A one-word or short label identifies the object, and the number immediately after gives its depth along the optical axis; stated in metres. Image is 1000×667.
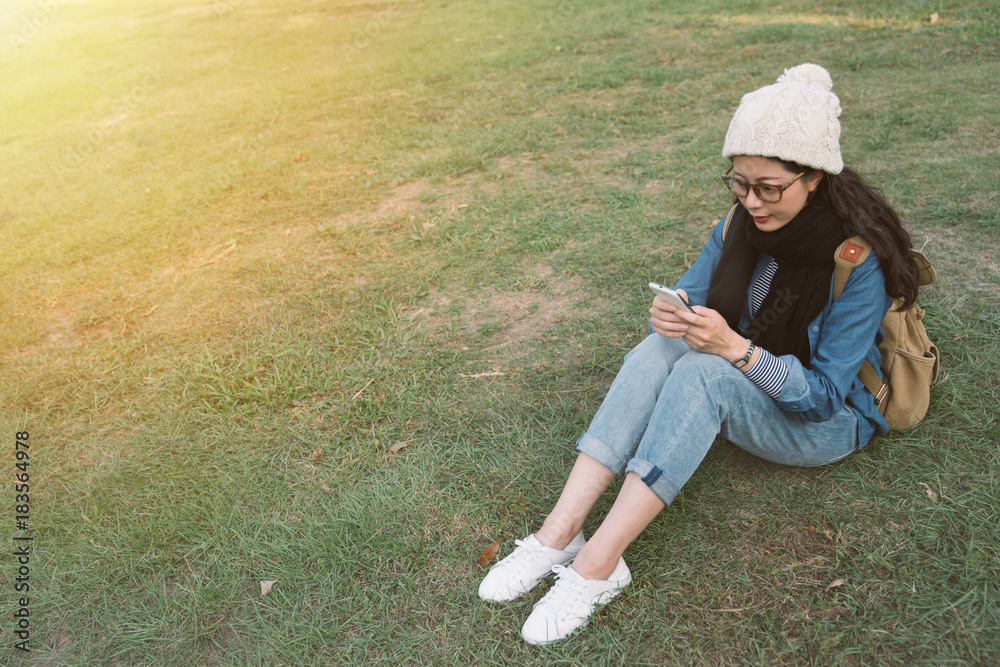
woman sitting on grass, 1.93
